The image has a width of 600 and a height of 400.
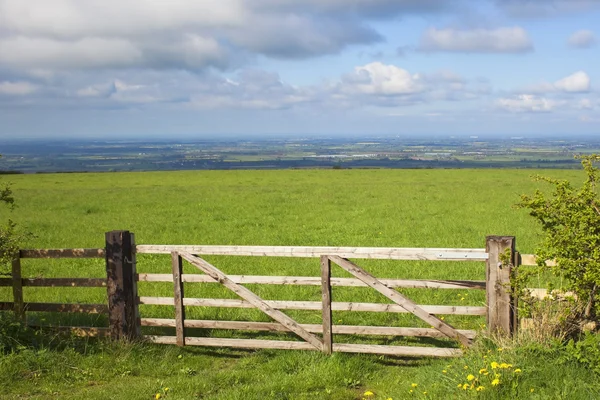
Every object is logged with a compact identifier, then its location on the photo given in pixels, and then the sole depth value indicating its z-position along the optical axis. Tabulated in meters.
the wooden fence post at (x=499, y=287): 7.88
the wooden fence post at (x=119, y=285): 8.98
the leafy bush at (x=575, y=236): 7.23
